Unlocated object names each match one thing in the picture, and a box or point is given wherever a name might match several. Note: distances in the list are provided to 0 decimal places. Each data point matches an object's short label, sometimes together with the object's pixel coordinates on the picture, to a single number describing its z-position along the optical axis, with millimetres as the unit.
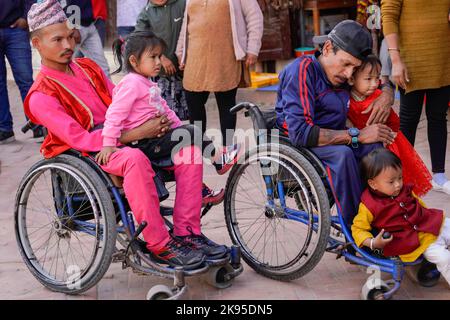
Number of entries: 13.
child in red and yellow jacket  3584
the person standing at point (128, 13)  7383
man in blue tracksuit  3650
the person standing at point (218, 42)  5625
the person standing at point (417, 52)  4848
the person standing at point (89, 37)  6930
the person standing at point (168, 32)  5781
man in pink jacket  3594
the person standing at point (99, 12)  7074
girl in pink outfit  3727
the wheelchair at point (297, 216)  3549
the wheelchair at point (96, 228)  3561
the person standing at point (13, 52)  6838
